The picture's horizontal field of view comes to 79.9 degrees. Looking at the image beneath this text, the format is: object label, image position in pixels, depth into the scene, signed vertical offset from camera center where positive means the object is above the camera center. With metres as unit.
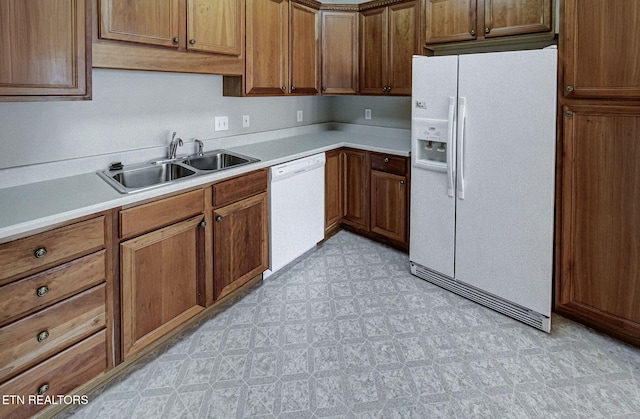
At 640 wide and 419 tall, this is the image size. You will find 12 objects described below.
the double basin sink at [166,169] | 2.22 +0.06
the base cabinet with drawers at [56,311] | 1.45 -0.55
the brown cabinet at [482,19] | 2.55 +1.15
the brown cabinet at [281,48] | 2.79 +1.04
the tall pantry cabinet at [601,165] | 1.97 +0.08
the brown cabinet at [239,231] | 2.36 -0.35
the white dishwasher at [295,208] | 2.81 -0.24
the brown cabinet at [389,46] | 3.20 +1.17
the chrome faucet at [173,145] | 2.58 +0.22
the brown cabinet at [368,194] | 3.24 -0.14
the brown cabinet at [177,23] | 1.91 +0.87
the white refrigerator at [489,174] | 2.18 +0.03
